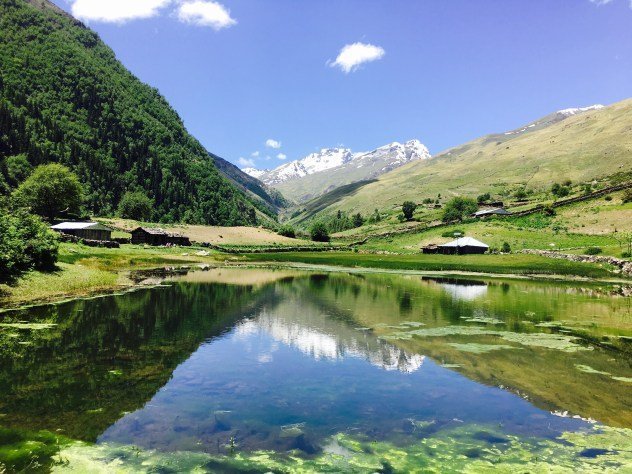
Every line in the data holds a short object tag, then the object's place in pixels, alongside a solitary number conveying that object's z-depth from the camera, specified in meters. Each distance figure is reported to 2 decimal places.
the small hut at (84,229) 119.19
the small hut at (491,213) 168.38
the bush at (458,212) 180.07
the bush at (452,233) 144.50
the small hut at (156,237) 140.12
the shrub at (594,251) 102.31
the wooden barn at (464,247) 126.81
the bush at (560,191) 180.82
